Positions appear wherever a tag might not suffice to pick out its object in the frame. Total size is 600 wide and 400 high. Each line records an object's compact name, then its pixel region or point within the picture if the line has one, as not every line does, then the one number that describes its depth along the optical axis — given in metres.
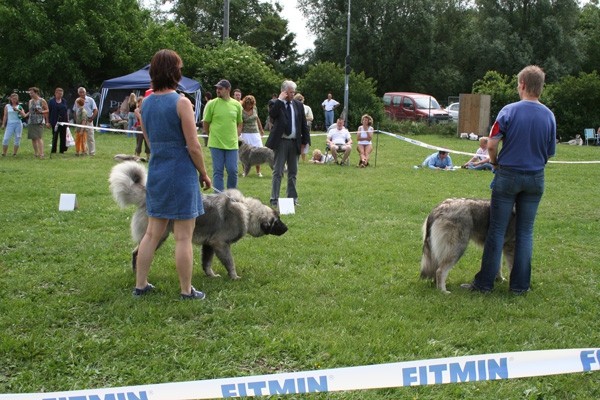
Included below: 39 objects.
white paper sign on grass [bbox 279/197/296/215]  8.70
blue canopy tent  24.20
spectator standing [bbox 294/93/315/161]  16.61
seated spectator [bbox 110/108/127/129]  24.55
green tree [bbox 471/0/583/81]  45.12
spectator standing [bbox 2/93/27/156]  15.19
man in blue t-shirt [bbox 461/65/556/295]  5.17
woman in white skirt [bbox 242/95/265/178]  13.38
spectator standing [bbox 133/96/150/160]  15.29
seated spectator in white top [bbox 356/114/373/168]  15.80
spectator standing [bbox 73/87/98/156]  16.42
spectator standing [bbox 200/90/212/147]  26.02
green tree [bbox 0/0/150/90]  26.33
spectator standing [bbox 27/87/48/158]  15.13
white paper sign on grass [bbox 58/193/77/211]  8.62
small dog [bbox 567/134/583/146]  25.73
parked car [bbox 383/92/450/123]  32.03
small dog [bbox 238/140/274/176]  13.42
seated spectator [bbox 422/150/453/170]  15.37
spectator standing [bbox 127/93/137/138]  19.94
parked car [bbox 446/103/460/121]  31.96
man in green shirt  8.35
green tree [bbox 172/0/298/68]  53.59
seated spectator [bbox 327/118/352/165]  16.14
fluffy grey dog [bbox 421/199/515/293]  5.39
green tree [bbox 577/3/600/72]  48.87
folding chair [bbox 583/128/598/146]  25.97
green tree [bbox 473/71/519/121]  29.20
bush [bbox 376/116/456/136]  29.09
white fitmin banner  2.75
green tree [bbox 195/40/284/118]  27.39
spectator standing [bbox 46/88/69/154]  16.23
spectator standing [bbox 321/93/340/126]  26.67
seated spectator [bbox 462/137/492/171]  15.17
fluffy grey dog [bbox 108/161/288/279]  5.36
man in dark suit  9.02
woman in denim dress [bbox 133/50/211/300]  4.62
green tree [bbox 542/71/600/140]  27.28
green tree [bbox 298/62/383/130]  30.06
